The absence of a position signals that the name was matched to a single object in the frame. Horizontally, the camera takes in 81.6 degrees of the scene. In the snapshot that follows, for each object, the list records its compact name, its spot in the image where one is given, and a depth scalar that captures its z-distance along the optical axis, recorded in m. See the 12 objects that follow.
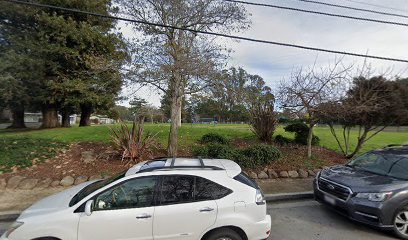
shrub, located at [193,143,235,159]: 8.11
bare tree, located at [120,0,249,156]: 7.68
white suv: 3.14
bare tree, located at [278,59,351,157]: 8.96
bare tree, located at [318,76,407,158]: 8.83
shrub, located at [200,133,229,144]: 9.99
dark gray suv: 4.32
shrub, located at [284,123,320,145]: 10.95
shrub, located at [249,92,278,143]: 10.41
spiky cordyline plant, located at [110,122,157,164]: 8.12
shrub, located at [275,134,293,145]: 10.78
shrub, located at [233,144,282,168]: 8.09
